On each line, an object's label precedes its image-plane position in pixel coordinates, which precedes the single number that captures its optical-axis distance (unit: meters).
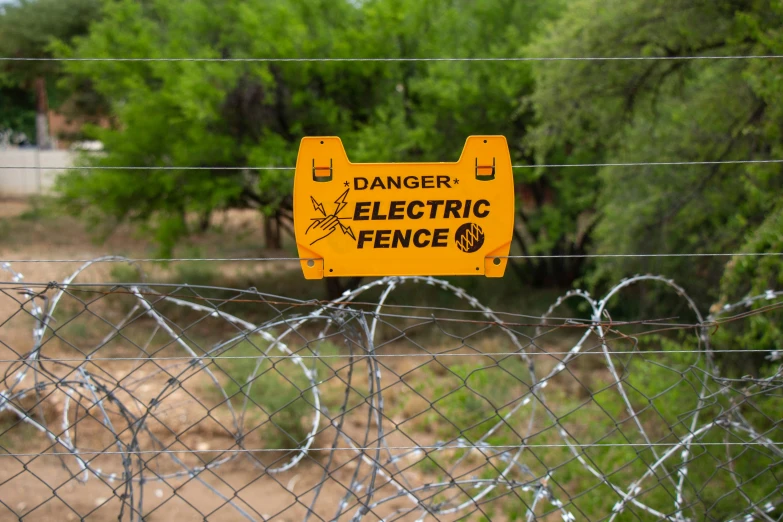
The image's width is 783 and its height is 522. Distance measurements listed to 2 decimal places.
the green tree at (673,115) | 5.90
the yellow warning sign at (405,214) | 2.15
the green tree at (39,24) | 21.88
